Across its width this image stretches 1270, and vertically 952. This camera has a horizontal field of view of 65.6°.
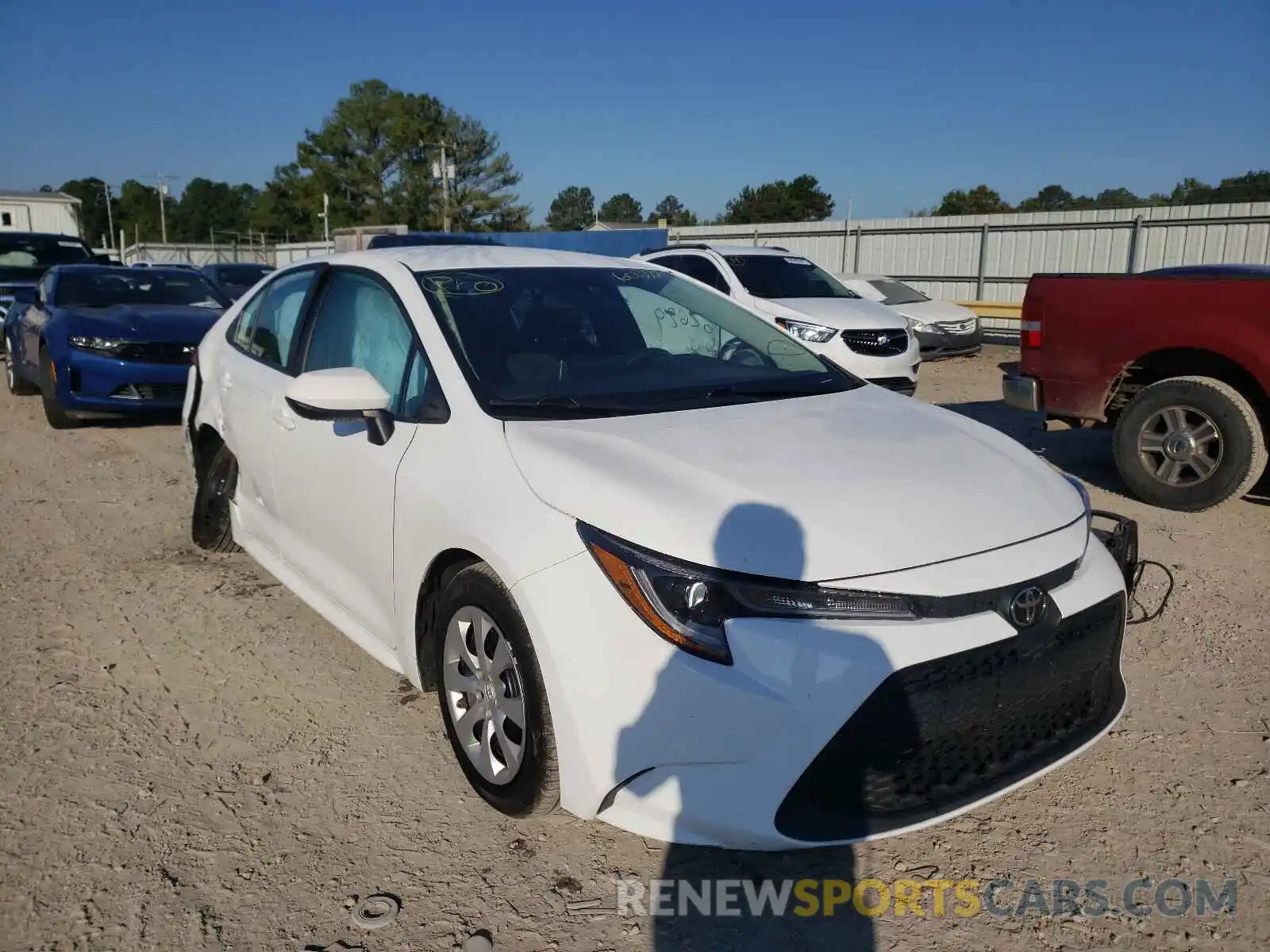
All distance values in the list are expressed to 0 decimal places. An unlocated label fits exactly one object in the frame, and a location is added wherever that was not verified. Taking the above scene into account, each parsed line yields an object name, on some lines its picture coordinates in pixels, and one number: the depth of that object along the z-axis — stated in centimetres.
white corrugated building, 5462
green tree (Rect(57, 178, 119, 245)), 9350
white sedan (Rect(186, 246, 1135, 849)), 226
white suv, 978
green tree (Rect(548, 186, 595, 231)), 10419
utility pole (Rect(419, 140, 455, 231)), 4224
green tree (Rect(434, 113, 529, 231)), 6756
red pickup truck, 579
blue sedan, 852
